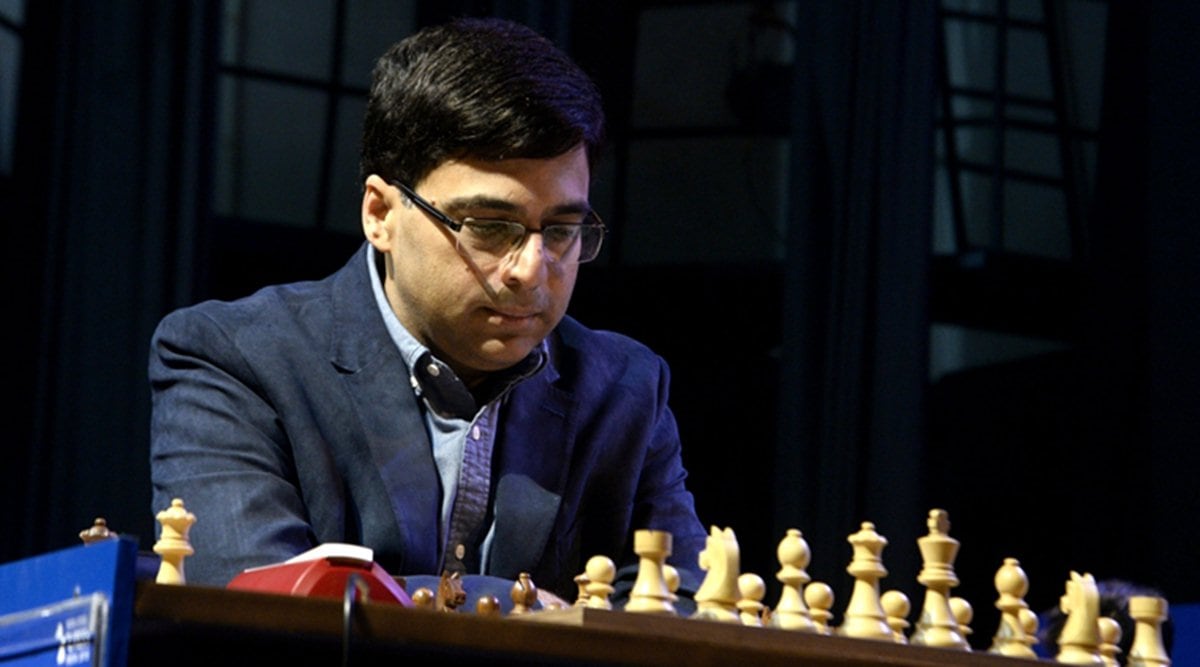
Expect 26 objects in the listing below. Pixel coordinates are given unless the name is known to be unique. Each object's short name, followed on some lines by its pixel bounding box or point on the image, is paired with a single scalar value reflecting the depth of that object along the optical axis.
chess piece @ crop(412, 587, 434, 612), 3.35
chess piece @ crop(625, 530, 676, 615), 3.24
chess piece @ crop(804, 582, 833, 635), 3.36
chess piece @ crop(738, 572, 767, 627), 3.33
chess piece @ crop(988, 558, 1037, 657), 3.35
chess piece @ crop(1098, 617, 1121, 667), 3.40
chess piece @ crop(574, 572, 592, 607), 3.35
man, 3.69
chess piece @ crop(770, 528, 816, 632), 3.30
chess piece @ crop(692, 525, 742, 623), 3.28
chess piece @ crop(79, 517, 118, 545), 3.41
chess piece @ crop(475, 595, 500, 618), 3.26
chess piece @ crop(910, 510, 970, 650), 3.32
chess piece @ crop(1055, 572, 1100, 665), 3.36
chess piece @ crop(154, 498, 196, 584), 3.29
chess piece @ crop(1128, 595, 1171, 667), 3.39
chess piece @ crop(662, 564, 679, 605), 3.28
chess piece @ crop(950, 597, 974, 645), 3.39
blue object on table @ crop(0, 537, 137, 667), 3.13
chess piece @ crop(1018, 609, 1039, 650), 3.37
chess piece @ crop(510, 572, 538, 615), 3.35
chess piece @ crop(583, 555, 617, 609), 3.29
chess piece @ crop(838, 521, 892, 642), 3.31
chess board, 3.16
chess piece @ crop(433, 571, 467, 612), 3.40
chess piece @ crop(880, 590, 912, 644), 3.36
